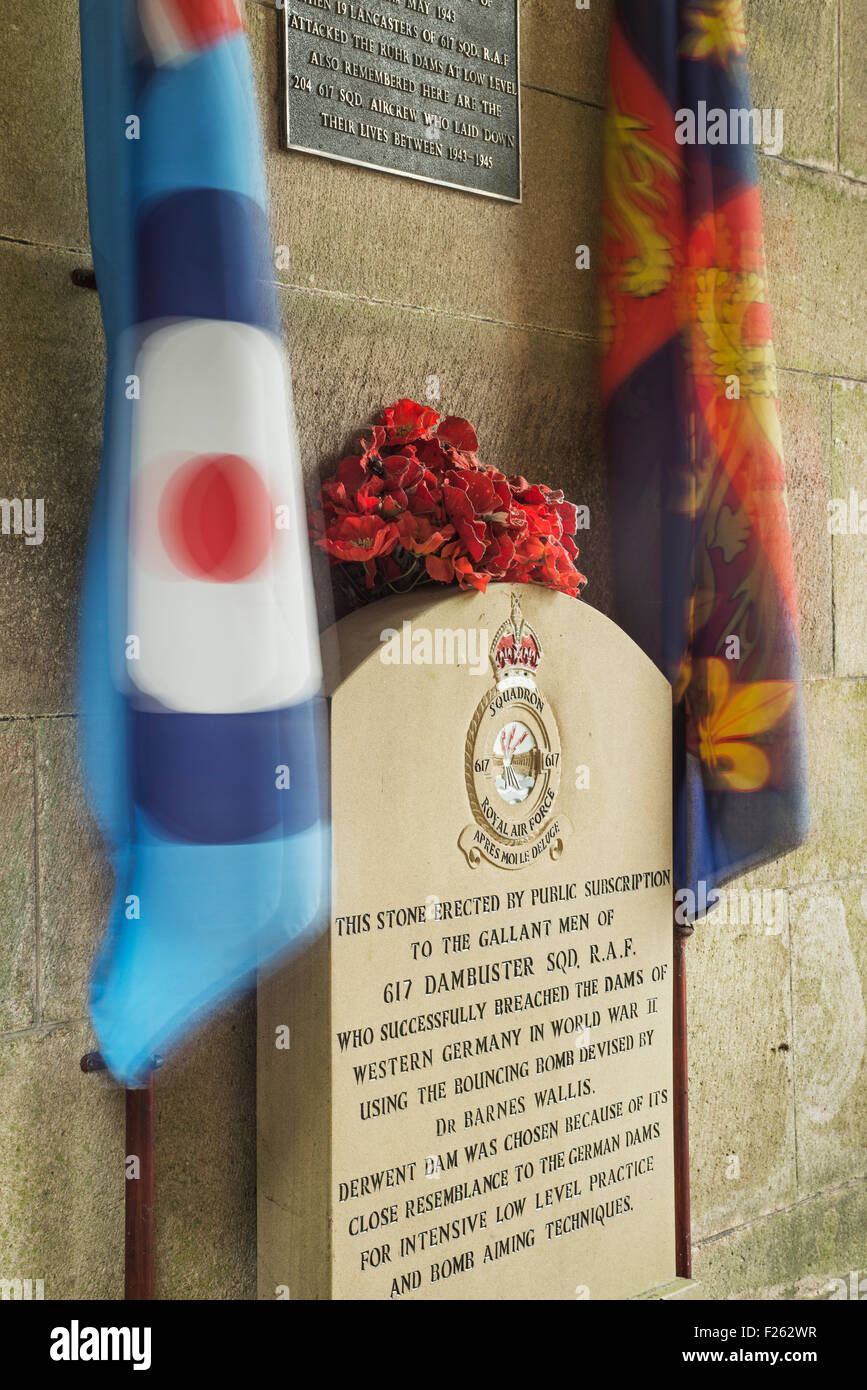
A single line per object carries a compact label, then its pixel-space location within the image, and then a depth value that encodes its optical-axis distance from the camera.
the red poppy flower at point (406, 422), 2.61
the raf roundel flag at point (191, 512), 2.00
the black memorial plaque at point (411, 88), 2.52
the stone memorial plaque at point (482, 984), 2.27
